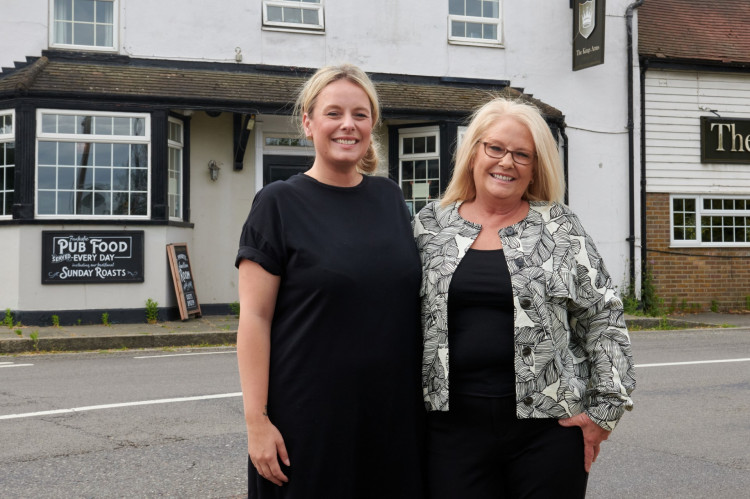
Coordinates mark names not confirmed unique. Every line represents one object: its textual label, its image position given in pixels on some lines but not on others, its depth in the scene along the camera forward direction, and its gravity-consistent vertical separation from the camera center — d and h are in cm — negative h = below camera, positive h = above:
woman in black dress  234 -24
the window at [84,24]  1326 +387
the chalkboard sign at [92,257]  1241 +9
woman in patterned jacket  244 -25
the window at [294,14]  1420 +432
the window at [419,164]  1478 +178
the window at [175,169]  1362 +158
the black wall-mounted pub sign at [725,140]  1644 +245
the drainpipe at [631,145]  1595 +227
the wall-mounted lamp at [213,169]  1408 +160
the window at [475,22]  1533 +450
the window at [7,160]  1258 +157
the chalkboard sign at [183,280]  1295 -28
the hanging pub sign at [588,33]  1496 +425
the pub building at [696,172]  1614 +180
